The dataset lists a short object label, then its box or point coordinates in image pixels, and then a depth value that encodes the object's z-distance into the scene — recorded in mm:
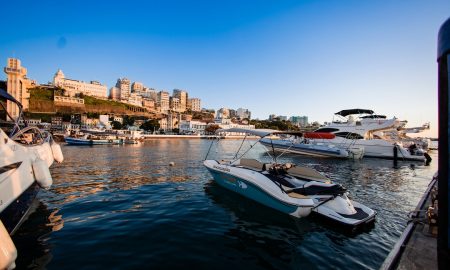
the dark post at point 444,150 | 1845
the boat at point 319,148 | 31156
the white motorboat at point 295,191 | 8180
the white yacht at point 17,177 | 5457
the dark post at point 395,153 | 29827
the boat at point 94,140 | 56594
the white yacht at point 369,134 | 31594
